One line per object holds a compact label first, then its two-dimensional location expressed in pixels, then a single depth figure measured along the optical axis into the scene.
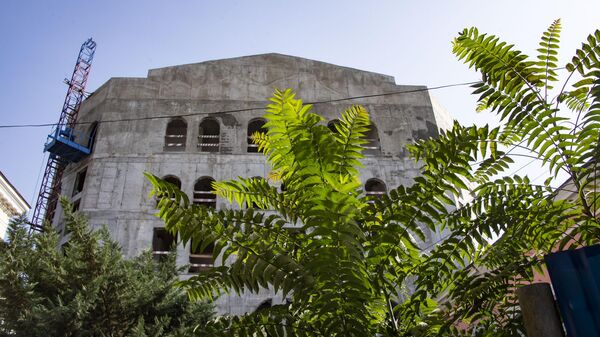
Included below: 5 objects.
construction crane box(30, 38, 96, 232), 25.25
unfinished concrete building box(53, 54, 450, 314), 23.00
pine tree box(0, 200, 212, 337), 10.72
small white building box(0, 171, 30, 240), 28.58
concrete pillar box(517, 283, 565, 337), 2.39
